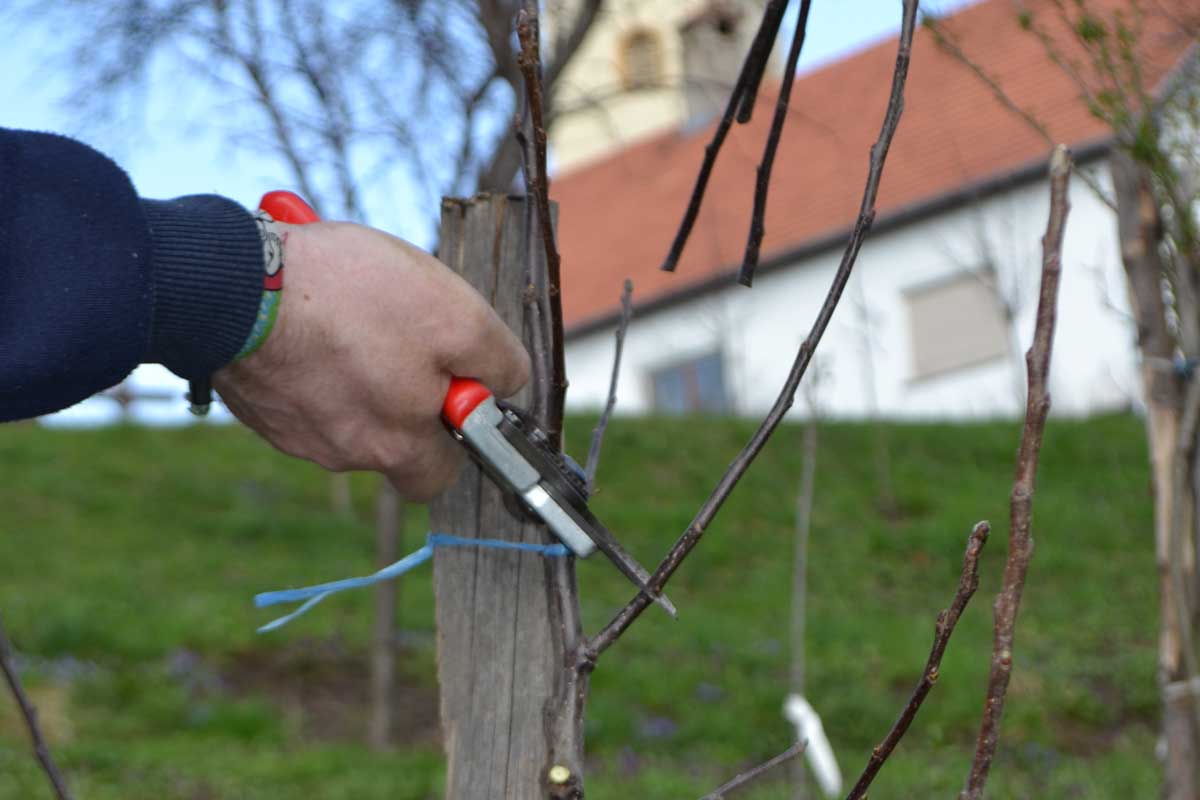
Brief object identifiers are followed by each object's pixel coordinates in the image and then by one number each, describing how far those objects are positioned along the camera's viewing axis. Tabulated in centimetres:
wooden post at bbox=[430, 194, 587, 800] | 126
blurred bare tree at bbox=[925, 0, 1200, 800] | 173
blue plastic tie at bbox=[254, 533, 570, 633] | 122
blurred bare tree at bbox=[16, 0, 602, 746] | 485
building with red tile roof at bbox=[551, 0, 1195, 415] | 1380
